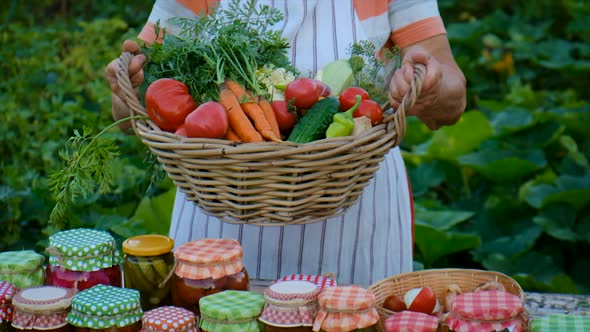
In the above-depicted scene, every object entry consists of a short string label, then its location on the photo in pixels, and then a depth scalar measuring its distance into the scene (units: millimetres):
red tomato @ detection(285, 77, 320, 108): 2117
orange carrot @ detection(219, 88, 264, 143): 2037
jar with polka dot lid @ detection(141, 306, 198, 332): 1776
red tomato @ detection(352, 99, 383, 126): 2092
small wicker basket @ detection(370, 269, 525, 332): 2143
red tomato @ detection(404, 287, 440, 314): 2000
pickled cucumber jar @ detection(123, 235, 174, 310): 2014
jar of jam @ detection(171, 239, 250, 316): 1919
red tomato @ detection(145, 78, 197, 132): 2062
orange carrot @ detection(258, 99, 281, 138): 2092
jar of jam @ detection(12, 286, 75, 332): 1827
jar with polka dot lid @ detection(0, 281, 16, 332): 1912
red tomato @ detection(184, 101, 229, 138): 1986
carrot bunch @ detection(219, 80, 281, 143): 2049
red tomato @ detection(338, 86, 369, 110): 2135
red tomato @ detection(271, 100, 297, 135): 2133
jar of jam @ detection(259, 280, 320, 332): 1767
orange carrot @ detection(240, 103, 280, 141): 2049
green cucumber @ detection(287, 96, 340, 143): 2035
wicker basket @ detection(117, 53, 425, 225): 1897
